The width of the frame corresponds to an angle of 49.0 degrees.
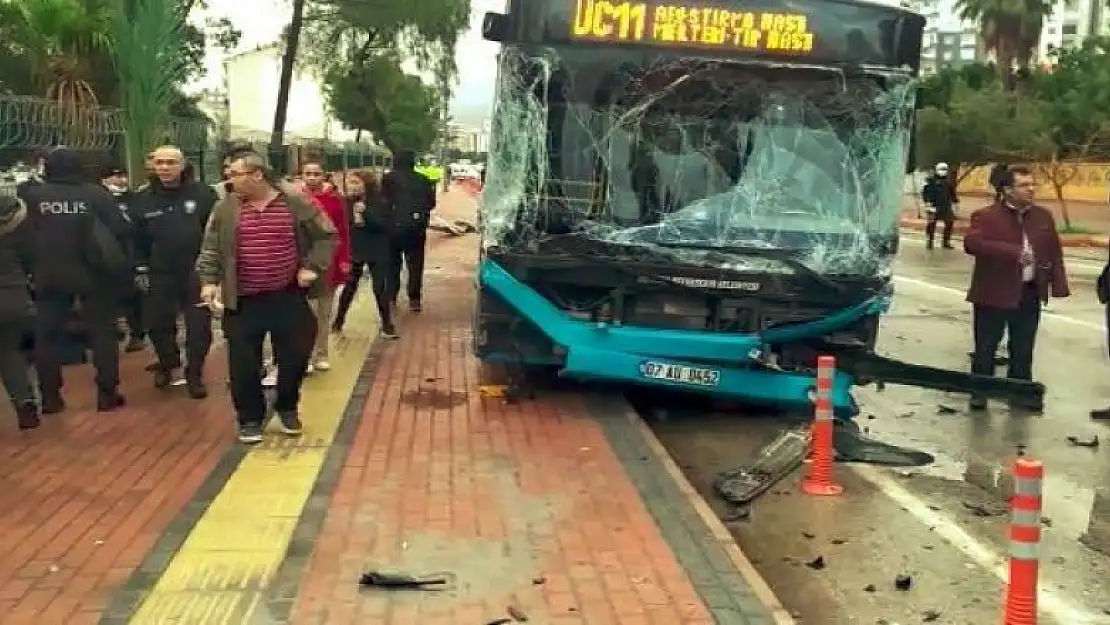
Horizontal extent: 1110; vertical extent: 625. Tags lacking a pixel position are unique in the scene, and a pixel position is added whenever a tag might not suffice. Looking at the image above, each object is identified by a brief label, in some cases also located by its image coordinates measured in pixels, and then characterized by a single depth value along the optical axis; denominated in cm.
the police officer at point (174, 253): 845
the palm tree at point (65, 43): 1323
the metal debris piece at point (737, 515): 643
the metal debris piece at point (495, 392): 910
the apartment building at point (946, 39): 13224
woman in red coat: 965
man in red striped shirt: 699
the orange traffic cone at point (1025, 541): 412
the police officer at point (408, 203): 1230
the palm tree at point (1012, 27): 5534
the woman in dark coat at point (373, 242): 1159
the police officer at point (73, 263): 801
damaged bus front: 826
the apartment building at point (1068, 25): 12775
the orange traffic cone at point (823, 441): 687
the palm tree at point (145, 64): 1087
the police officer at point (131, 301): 1015
